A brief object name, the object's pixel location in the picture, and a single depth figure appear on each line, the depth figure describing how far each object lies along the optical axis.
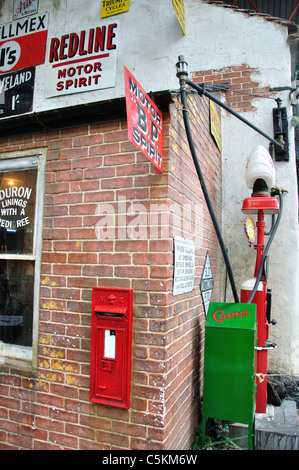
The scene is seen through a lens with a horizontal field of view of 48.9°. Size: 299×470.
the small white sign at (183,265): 2.57
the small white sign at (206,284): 3.61
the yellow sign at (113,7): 5.24
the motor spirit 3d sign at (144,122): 2.07
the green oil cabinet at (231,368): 2.82
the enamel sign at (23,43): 5.50
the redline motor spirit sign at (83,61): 5.08
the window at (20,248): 2.95
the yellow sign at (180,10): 4.70
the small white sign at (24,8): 5.71
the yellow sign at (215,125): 4.17
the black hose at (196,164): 2.46
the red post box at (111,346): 2.39
